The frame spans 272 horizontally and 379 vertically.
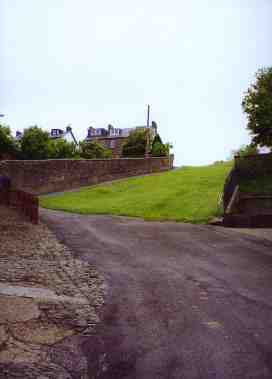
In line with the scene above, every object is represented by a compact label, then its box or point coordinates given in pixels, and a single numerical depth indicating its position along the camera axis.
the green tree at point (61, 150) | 55.94
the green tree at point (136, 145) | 56.25
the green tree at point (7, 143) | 48.69
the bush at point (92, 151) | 58.41
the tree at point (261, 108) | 25.30
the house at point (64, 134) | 87.41
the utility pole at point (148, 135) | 46.97
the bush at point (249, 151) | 36.39
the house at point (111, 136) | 93.81
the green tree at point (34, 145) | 54.41
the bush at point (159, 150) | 49.59
